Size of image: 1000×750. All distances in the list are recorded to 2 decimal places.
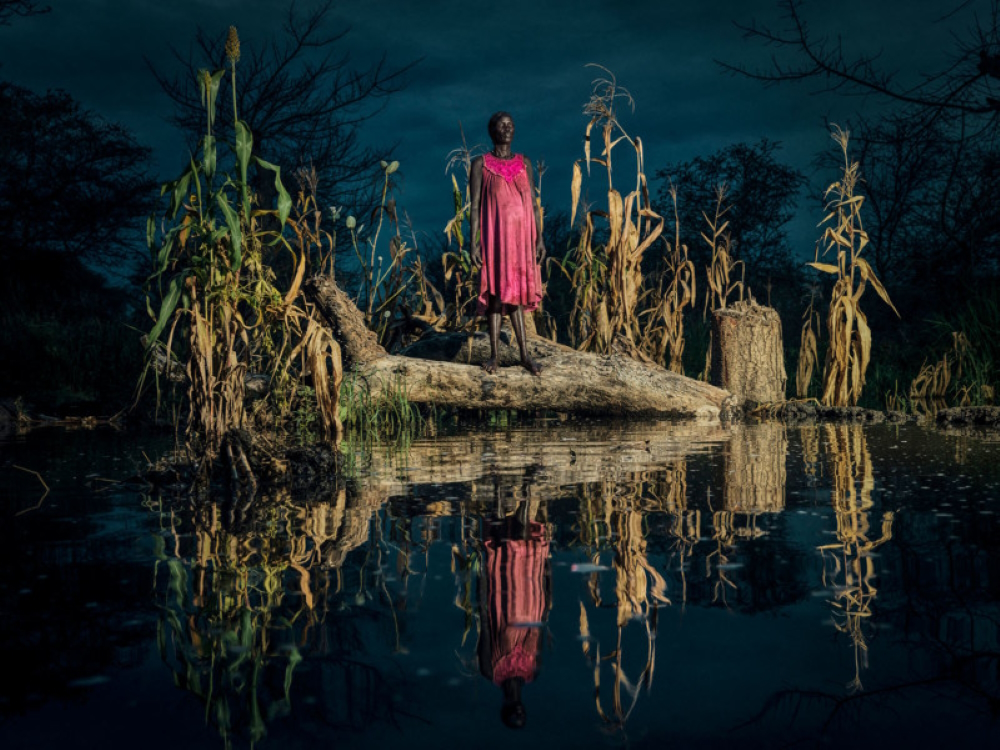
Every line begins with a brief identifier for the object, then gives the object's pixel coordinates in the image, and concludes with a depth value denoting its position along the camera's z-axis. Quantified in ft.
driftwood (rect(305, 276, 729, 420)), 24.61
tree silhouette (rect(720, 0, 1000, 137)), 31.45
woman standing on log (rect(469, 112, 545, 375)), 24.29
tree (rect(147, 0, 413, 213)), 61.11
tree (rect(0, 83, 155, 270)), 61.31
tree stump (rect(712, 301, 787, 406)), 27.32
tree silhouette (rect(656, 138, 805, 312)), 63.62
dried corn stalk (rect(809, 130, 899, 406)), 25.38
